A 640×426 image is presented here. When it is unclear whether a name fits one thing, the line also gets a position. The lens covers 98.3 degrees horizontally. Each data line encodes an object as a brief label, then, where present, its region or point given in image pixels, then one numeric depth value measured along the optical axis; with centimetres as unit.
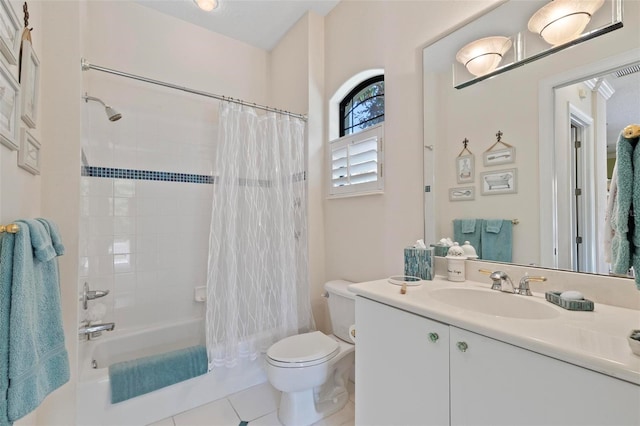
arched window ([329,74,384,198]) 182
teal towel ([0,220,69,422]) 78
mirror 98
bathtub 142
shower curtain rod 142
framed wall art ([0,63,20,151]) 83
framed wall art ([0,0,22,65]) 83
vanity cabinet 61
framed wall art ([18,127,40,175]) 101
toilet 146
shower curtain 170
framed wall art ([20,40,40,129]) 102
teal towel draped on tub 146
